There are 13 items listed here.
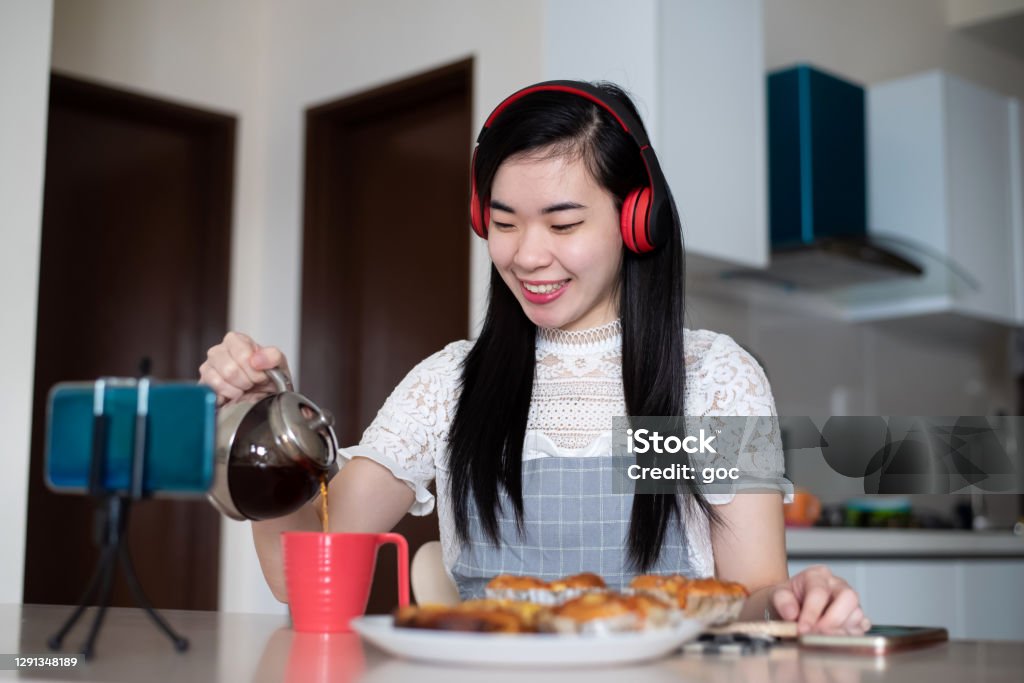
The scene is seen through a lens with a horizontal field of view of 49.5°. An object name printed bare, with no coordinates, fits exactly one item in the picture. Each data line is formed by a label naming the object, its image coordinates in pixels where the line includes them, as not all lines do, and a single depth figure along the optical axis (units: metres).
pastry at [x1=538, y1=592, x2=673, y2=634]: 0.73
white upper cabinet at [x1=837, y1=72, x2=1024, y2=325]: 3.39
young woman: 1.30
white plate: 0.69
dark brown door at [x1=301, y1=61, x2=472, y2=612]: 3.18
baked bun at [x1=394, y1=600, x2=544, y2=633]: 0.73
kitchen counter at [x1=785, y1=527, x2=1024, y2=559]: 2.52
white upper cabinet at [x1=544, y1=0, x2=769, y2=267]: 2.56
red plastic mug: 0.91
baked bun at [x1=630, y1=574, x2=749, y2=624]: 0.85
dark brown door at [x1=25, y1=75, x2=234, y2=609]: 3.04
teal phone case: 0.72
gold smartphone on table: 0.85
